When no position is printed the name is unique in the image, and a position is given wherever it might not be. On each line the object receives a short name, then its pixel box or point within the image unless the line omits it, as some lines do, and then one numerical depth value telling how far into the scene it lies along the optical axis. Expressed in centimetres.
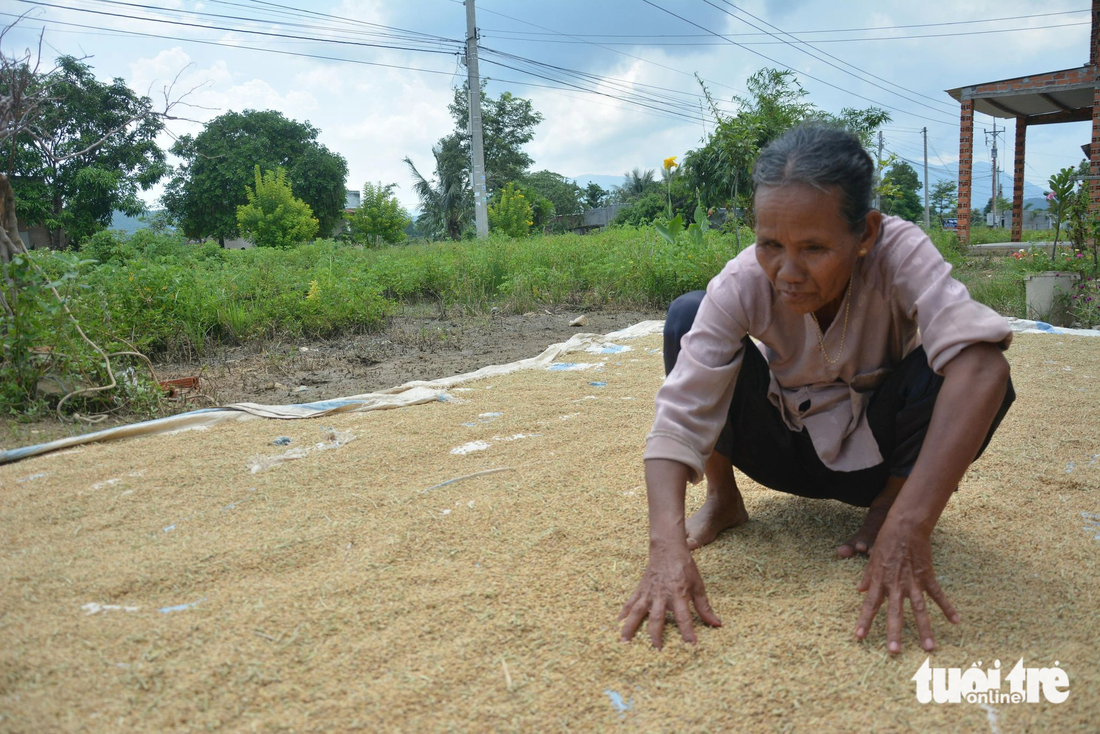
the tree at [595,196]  4562
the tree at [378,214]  2594
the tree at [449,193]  3212
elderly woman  126
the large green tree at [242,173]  2978
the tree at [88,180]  2159
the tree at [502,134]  3238
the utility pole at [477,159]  1425
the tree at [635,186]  4116
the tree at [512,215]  2138
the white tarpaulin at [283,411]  285
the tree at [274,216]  2022
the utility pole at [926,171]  3517
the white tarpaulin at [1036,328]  488
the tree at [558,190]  3997
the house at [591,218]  3456
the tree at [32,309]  321
